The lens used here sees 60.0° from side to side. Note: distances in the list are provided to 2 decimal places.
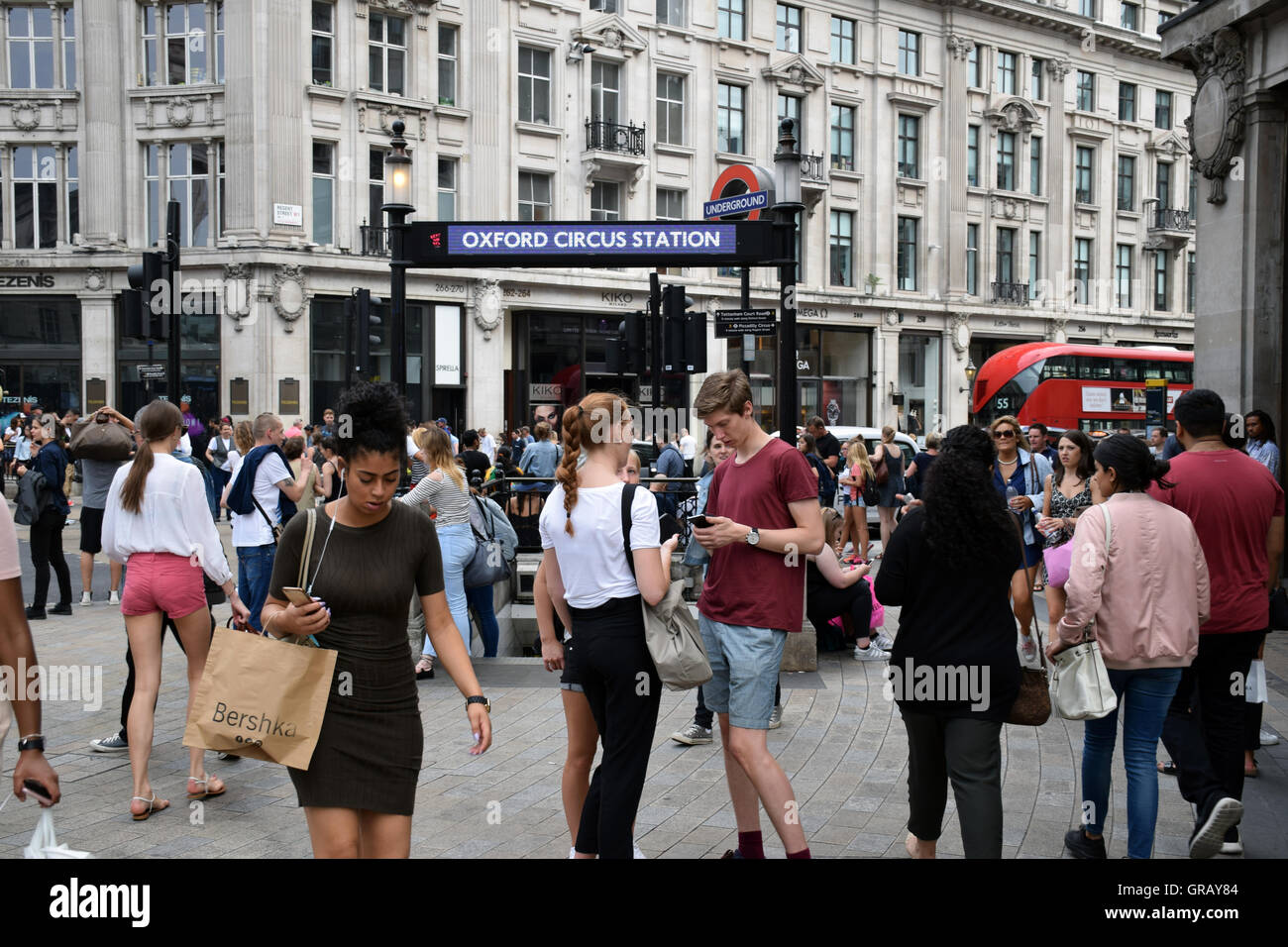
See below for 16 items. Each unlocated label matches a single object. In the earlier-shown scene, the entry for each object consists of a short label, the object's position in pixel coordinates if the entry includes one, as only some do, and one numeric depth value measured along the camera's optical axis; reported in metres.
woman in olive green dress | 3.28
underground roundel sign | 9.09
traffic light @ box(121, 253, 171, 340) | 10.24
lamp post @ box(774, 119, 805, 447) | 7.95
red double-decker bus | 34.56
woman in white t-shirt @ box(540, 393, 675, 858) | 4.11
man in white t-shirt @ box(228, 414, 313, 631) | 8.38
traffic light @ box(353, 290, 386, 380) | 10.94
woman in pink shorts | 5.50
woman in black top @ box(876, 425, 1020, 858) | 3.95
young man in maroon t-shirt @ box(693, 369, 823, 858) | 4.40
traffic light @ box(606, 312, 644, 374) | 14.32
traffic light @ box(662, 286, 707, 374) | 13.72
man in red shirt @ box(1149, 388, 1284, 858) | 4.89
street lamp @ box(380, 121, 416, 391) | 8.48
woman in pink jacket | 4.48
